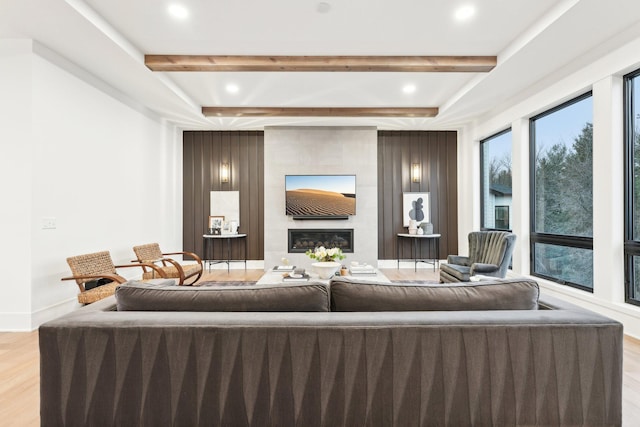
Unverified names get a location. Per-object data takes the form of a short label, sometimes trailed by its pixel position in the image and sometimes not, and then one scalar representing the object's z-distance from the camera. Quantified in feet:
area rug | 17.41
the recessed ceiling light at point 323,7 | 9.53
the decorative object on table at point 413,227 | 21.80
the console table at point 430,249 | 22.25
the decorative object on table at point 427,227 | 21.47
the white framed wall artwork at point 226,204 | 22.20
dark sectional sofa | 4.65
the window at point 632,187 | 10.46
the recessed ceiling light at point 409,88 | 15.39
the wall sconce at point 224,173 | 22.18
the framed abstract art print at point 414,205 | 22.40
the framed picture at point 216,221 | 21.93
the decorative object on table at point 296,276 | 12.42
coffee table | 12.35
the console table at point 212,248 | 22.29
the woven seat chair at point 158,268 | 14.16
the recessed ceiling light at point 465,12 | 9.76
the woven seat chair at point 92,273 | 10.98
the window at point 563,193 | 12.50
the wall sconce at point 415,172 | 22.44
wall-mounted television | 21.09
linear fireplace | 21.34
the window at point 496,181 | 18.08
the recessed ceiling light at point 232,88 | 15.20
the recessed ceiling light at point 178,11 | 9.66
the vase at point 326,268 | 12.10
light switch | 11.25
